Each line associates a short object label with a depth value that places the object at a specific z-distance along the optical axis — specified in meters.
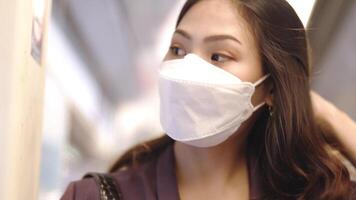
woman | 1.26
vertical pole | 1.14
